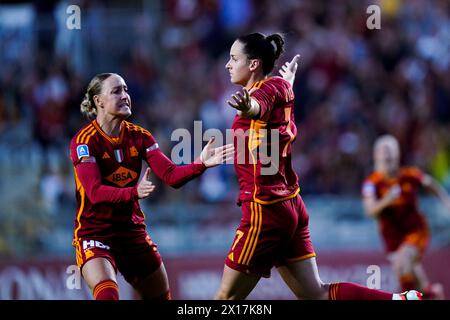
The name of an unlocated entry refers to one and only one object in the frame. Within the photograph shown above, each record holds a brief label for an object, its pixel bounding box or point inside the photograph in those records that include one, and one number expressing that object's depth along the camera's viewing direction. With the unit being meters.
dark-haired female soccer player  13.63
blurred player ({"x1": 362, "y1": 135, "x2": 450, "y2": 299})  22.08
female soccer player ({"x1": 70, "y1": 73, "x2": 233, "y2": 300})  13.80
